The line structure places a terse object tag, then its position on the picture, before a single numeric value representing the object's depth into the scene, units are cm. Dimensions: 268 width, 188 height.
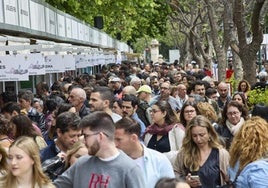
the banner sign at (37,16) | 1847
